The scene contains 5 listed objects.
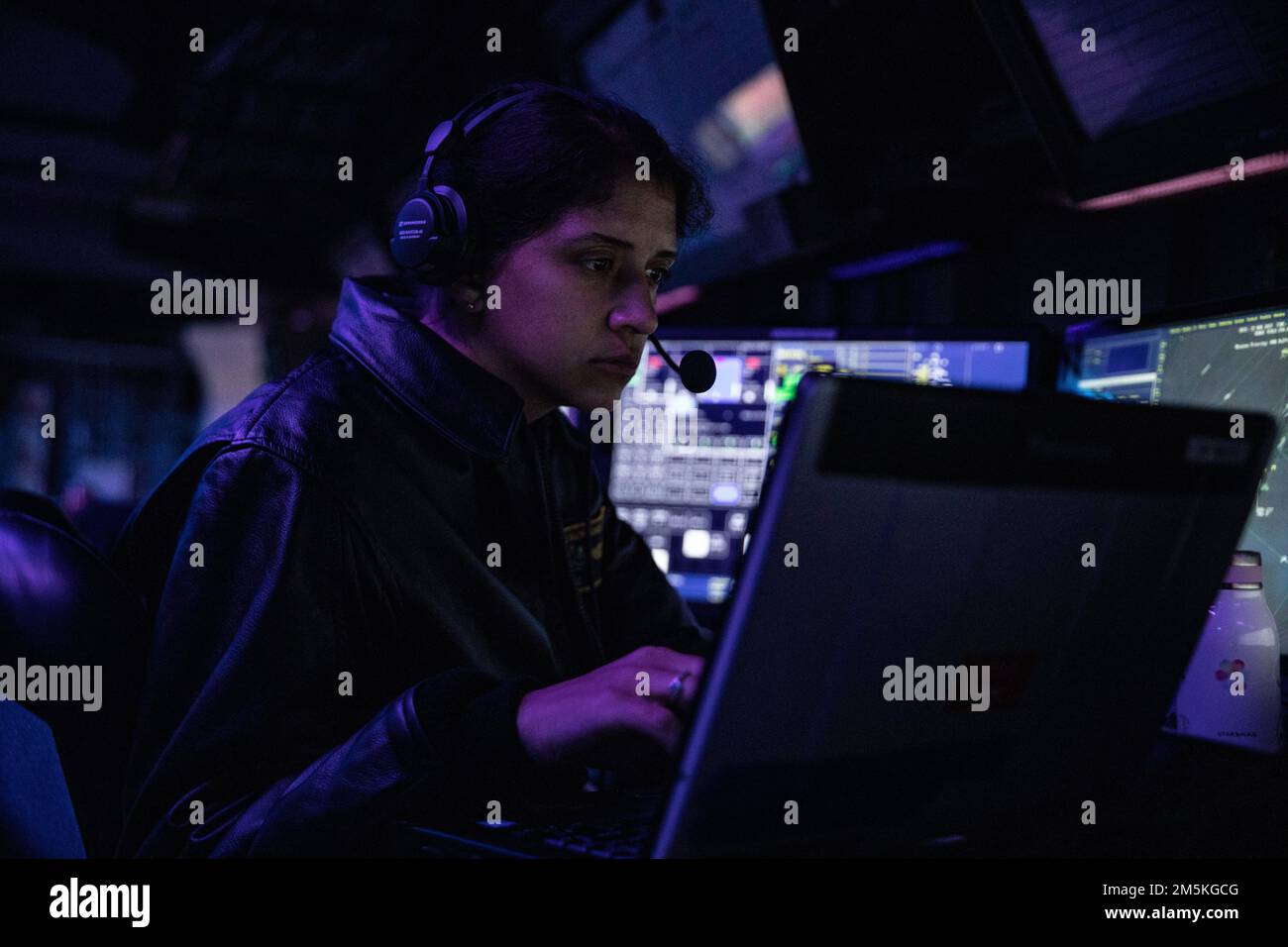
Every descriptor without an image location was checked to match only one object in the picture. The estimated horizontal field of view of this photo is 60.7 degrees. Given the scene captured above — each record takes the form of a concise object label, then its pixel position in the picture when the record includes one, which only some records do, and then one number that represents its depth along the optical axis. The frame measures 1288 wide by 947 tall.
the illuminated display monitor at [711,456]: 1.70
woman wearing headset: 0.81
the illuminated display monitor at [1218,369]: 1.06
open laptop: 0.56
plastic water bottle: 0.99
